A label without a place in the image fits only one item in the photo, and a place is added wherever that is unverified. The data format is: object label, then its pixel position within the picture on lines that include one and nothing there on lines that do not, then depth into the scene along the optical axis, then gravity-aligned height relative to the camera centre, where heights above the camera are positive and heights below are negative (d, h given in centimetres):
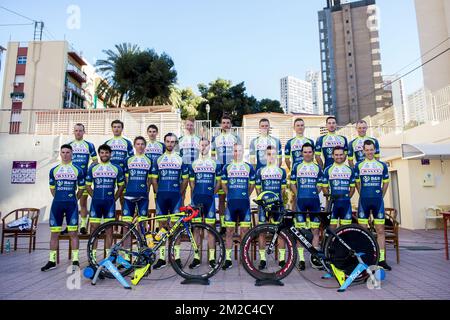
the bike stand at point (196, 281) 448 -130
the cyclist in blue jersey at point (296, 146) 647 +100
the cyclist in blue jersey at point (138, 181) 532 +21
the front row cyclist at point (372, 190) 541 +4
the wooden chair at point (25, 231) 679 -84
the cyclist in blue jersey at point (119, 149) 650 +95
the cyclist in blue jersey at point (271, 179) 536 +24
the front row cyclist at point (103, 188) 538 +9
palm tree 2745 +1078
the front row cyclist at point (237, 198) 524 -9
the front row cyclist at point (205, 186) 542 +12
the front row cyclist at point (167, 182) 541 +20
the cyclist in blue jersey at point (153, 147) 639 +96
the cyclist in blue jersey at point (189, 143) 622 +102
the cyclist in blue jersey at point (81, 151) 654 +91
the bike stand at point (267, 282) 439 -129
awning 964 +134
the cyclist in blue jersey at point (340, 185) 541 +12
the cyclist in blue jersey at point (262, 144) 635 +102
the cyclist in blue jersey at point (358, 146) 657 +99
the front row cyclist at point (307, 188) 524 +7
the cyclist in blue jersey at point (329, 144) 661 +105
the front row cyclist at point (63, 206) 535 -23
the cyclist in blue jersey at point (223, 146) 644 +100
